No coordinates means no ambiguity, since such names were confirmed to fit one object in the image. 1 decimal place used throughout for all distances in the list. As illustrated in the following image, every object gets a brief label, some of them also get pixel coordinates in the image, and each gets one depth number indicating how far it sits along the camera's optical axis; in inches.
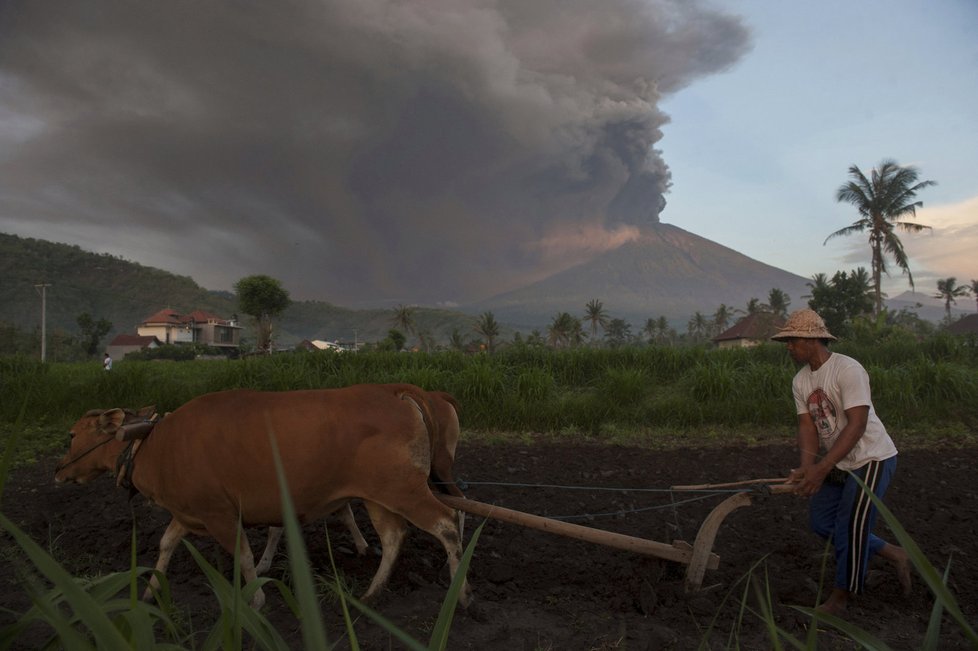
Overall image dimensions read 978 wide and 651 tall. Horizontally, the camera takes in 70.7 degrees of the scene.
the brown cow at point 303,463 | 160.9
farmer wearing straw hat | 154.0
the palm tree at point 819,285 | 1636.3
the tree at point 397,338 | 2550.7
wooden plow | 154.3
